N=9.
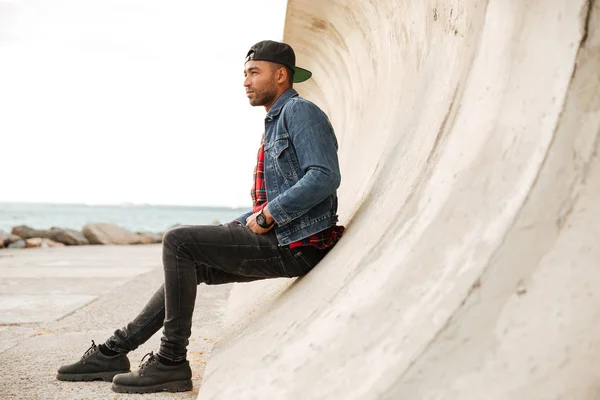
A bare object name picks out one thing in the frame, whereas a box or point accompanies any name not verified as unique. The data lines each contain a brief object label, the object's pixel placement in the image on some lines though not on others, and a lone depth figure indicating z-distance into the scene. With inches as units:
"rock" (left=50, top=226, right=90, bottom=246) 703.7
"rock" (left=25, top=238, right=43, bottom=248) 648.4
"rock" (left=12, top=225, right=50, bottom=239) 737.0
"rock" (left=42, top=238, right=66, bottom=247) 677.9
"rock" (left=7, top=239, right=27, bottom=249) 635.9
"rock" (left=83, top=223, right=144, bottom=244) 717.3
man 120.1
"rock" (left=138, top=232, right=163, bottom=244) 778.1
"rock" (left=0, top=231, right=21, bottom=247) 636.0
